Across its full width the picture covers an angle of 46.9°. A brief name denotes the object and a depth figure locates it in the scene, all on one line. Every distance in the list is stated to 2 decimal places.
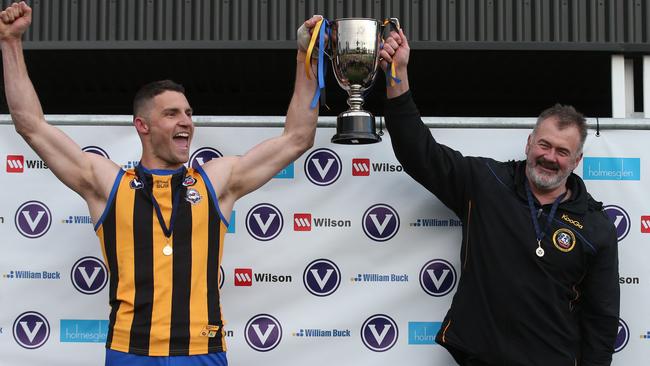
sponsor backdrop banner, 4.03
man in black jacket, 3.54
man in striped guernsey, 3.29
